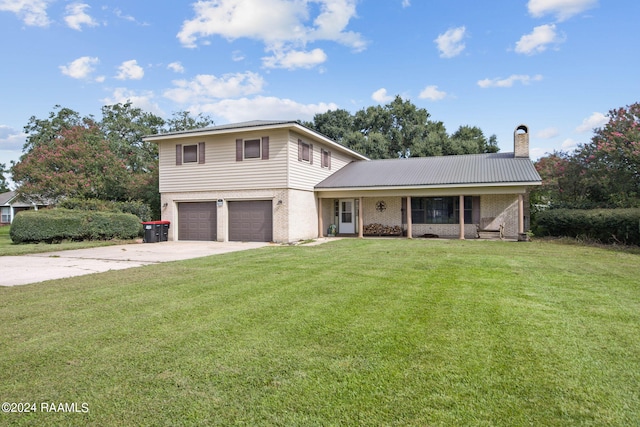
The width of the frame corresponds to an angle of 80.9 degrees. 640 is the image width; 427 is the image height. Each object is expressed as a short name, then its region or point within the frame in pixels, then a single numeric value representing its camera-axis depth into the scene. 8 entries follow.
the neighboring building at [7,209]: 41.94
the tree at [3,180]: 57.38
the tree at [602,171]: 16.22
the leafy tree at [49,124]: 33.91
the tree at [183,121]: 32.09
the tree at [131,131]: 28.86
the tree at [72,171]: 21.20
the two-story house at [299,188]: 16.05
